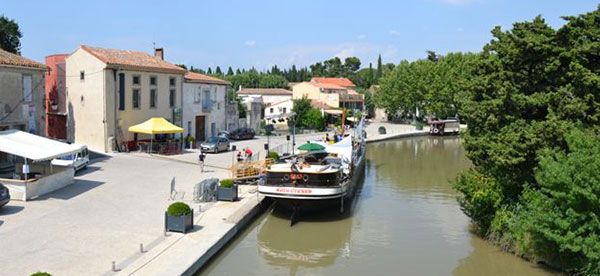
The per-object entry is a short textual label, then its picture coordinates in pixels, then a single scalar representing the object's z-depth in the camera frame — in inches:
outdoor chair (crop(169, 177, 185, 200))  867.4
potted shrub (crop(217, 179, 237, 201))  882.8
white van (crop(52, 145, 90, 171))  1039.6
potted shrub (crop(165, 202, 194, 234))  668.1
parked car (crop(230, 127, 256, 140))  1926.7
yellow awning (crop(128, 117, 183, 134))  1382.9
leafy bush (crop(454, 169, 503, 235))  711.1
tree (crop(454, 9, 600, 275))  528.4
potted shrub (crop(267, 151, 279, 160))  1248.9
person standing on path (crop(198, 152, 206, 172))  1148.7
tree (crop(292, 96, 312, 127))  2571.4
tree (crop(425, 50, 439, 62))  4986.0
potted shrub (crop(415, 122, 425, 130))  2992.9
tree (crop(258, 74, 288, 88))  4601.4
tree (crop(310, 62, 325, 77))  6574.8
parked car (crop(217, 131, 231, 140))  1809.2
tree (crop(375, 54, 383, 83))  5772.6
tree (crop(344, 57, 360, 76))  6894.7
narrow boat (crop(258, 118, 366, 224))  842.8
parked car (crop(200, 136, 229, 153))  1496.1
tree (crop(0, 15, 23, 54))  2000.0
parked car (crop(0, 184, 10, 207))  711.1
